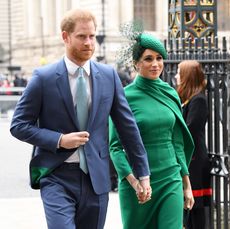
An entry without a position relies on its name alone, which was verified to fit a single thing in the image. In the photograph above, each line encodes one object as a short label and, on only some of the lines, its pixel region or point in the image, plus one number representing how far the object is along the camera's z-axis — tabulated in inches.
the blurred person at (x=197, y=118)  440.2
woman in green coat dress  350.5
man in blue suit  306.8
